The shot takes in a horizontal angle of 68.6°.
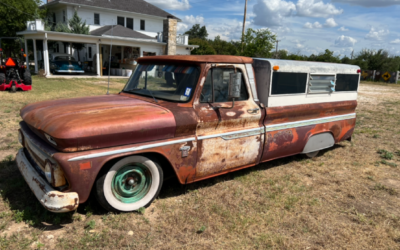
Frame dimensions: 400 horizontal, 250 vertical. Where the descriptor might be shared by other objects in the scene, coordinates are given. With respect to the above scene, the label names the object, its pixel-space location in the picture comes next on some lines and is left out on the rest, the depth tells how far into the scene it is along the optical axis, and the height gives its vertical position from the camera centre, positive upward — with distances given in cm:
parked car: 2177 -24
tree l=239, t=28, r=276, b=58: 1652 +143
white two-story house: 2155 +289
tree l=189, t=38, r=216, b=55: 3909 +270
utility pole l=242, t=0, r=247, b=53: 2403 +451
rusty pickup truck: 288 -69
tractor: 1200 -65
